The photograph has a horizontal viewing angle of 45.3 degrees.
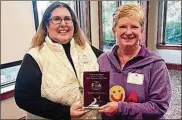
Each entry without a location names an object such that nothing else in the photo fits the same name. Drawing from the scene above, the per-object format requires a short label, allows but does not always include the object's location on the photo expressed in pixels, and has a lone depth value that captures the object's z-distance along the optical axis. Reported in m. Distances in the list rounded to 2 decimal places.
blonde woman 1.10
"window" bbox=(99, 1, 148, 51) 3.85
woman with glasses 1.17
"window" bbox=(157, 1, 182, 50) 4.70
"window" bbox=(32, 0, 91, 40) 3.41
